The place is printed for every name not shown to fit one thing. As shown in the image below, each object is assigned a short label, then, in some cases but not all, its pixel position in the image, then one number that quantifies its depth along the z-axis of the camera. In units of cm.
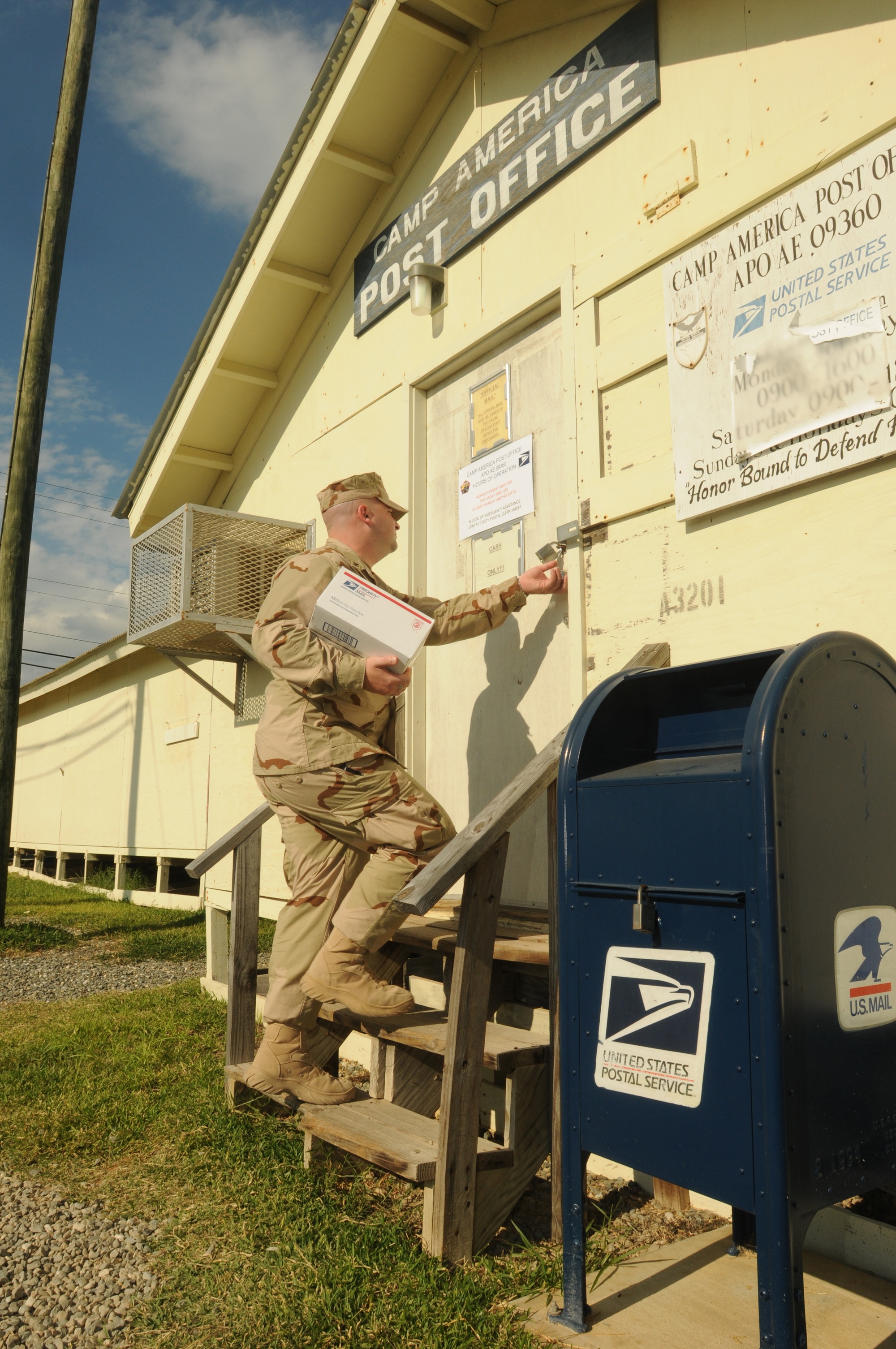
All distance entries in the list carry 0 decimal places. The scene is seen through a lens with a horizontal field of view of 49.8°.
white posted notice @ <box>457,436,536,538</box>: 451
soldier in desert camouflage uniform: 318
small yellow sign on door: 469
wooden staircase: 263
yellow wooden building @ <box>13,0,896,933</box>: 311
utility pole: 873
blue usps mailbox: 193
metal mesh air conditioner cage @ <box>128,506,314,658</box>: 647
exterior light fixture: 508
